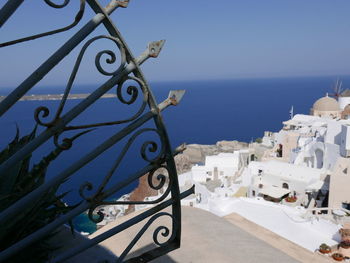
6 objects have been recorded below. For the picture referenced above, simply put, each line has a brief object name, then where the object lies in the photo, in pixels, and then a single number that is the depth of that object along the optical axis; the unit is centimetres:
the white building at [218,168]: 1714
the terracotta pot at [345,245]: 766
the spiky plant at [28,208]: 172
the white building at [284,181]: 1270
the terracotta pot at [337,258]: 708
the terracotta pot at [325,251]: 780
